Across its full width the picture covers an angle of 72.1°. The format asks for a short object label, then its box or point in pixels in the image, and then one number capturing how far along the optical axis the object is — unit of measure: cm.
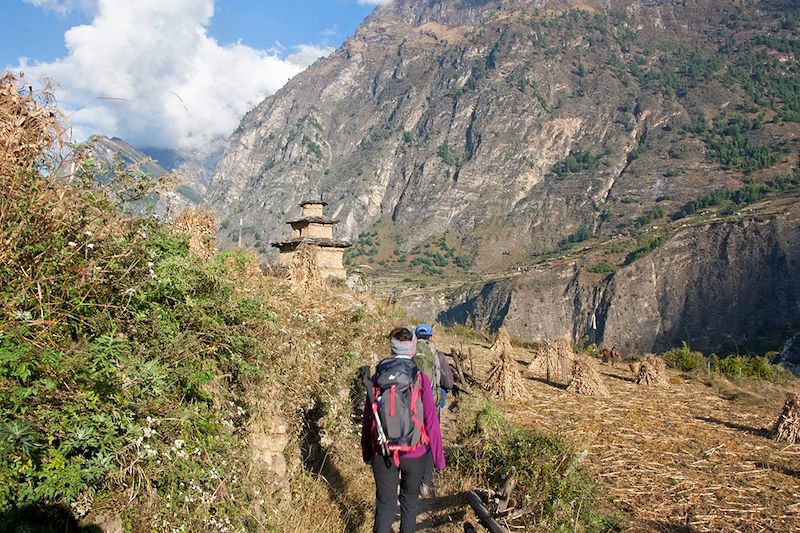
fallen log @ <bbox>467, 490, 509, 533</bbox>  493
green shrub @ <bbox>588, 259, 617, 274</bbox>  9856
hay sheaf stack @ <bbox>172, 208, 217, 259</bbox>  855
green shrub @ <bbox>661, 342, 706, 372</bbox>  2043
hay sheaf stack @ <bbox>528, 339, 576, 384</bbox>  1437
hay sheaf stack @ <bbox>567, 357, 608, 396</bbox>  1245
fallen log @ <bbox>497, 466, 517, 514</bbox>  539
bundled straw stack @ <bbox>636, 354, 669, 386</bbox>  1445
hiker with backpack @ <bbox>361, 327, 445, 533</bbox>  393
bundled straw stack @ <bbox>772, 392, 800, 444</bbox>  909
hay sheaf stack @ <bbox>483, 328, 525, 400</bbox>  1162
